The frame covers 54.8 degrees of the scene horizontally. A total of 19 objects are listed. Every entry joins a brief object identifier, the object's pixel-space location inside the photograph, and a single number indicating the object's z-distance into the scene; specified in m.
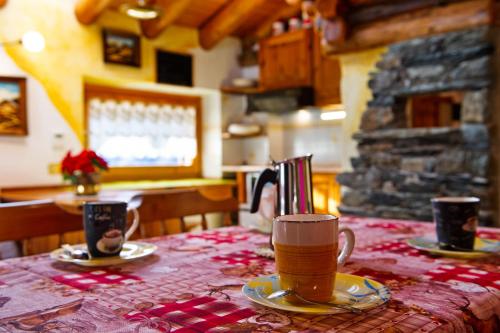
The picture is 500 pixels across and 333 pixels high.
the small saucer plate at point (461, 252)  0.93
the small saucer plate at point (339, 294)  0.61
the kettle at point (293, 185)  0.93
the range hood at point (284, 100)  4.70
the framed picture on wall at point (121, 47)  4.20
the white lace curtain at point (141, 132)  4.57
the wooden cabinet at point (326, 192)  4.42
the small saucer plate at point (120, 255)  0.91
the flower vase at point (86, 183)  2.86
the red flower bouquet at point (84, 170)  2.81
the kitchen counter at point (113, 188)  3.18
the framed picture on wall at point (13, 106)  3.59
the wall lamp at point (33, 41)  3.25
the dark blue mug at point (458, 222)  0.97
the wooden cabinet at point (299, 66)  4.67
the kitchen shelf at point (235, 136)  5.27
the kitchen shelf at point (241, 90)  5.11
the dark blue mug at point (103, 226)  0.94
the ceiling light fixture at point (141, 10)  3.18
